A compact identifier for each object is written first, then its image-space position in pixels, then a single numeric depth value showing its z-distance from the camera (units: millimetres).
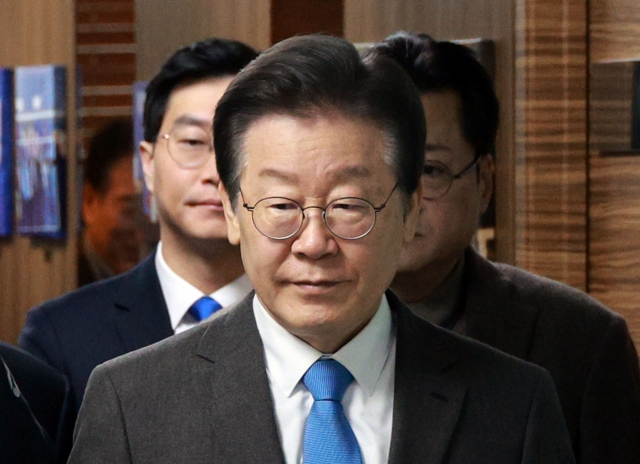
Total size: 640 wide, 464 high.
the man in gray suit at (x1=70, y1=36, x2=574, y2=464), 3631
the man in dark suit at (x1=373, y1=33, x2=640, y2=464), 5027
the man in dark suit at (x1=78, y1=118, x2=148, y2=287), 9320
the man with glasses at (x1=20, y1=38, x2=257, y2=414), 5695
